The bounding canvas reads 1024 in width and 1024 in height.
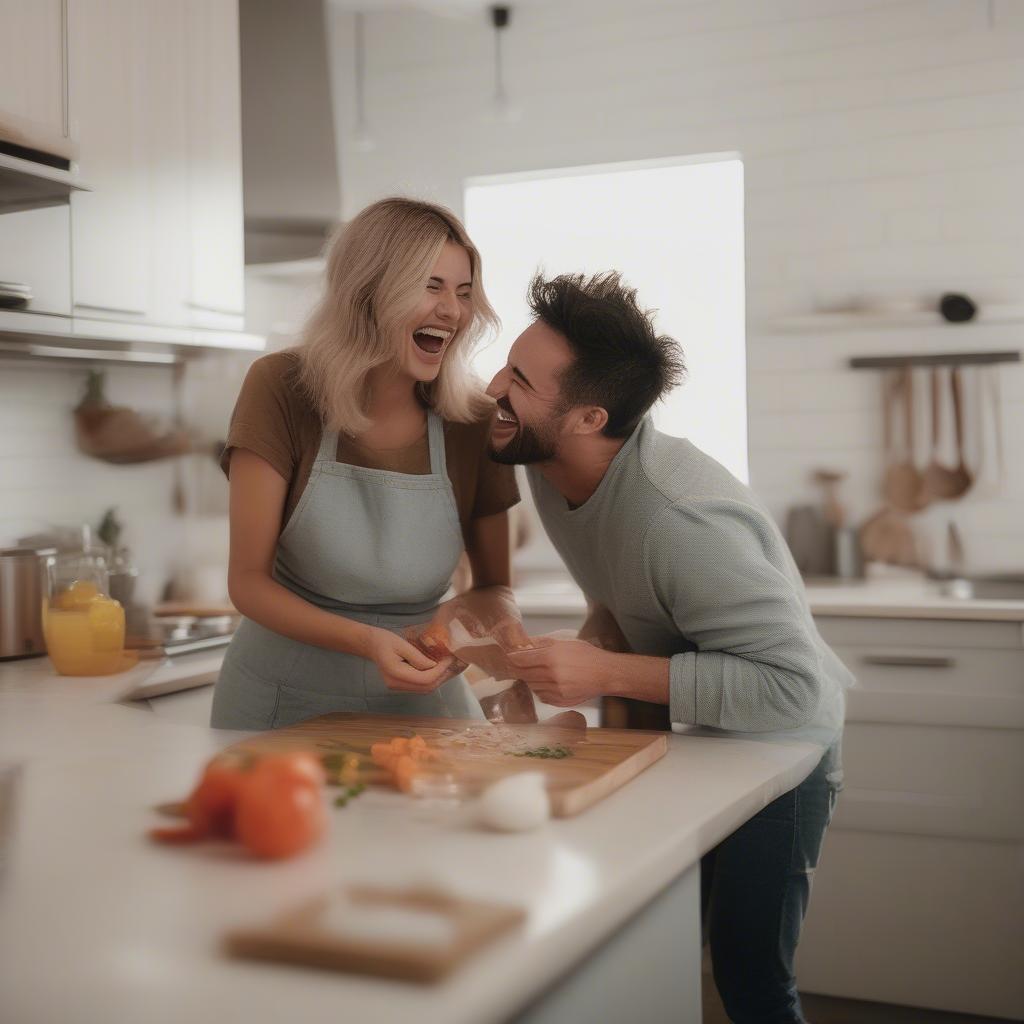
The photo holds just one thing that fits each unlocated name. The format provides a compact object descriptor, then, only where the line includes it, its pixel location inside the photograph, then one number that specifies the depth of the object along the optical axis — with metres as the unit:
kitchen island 0.79
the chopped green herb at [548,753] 1.35
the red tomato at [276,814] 1.01
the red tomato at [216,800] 1.06
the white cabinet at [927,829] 2.77
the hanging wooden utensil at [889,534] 3.37
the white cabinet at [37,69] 2.25
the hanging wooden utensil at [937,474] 3.33
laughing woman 1.77
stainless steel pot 2.46
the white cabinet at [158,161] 2.56
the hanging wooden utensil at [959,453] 3.31
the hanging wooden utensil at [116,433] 2.99
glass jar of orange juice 2.31
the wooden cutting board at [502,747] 1.24
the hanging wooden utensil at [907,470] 3.36
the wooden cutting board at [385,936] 0.79
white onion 1.10
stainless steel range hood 3.15
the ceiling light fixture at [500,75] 3.71
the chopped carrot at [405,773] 1.24
